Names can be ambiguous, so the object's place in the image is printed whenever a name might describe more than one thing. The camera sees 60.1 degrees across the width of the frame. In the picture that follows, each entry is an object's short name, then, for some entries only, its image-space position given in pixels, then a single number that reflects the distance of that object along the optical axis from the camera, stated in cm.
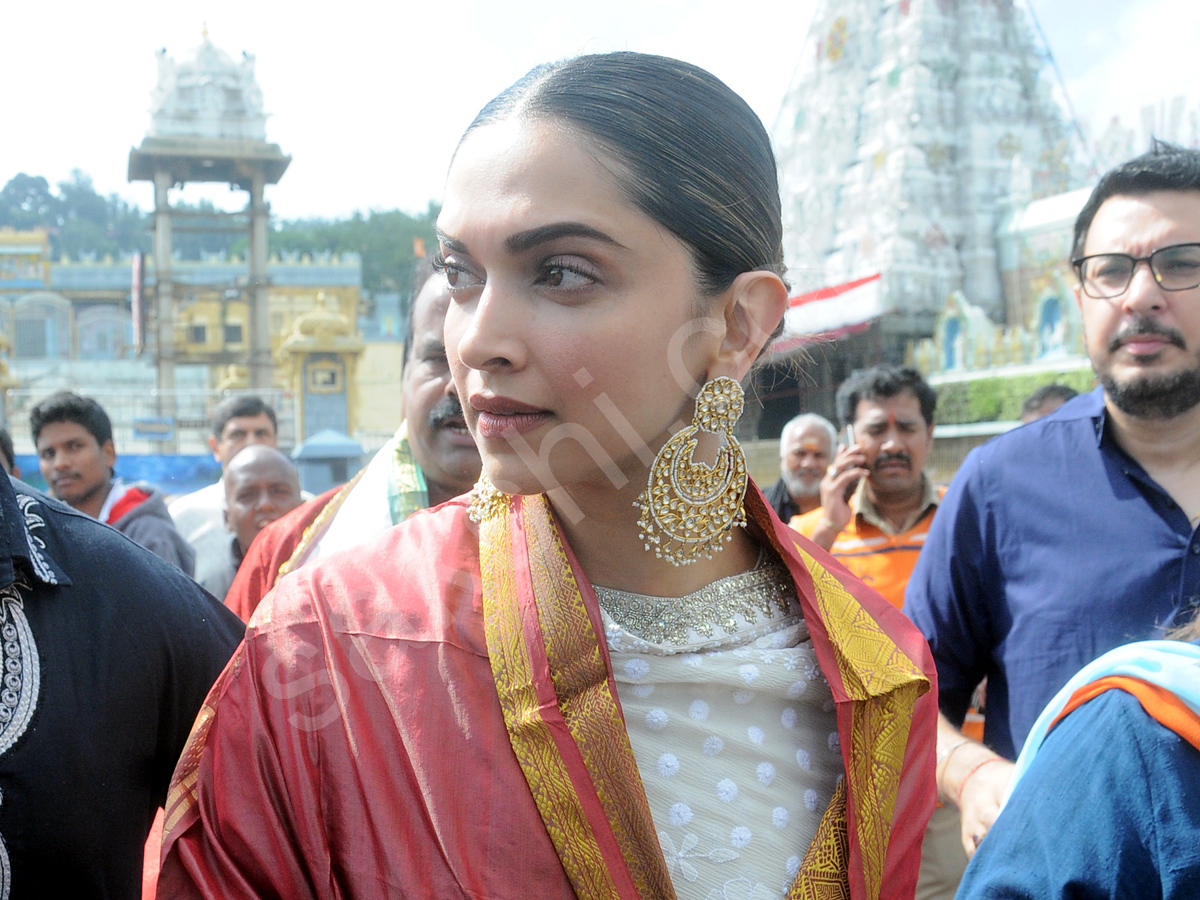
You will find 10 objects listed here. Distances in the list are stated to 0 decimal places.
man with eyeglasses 195
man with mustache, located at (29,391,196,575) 452
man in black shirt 131
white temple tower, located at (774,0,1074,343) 2106
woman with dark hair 124
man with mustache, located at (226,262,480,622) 245
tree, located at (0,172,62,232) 5634
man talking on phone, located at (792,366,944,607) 402
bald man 414
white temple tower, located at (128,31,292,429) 2719
